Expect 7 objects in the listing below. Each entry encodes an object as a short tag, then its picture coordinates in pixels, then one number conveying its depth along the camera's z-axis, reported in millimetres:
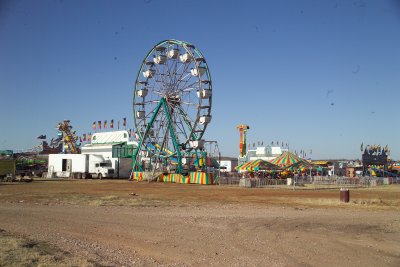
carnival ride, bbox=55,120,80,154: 101500
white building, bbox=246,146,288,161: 100438
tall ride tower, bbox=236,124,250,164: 92125
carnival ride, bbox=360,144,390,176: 76938
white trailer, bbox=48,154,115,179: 66312
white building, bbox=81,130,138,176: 84375
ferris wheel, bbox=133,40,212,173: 53188
